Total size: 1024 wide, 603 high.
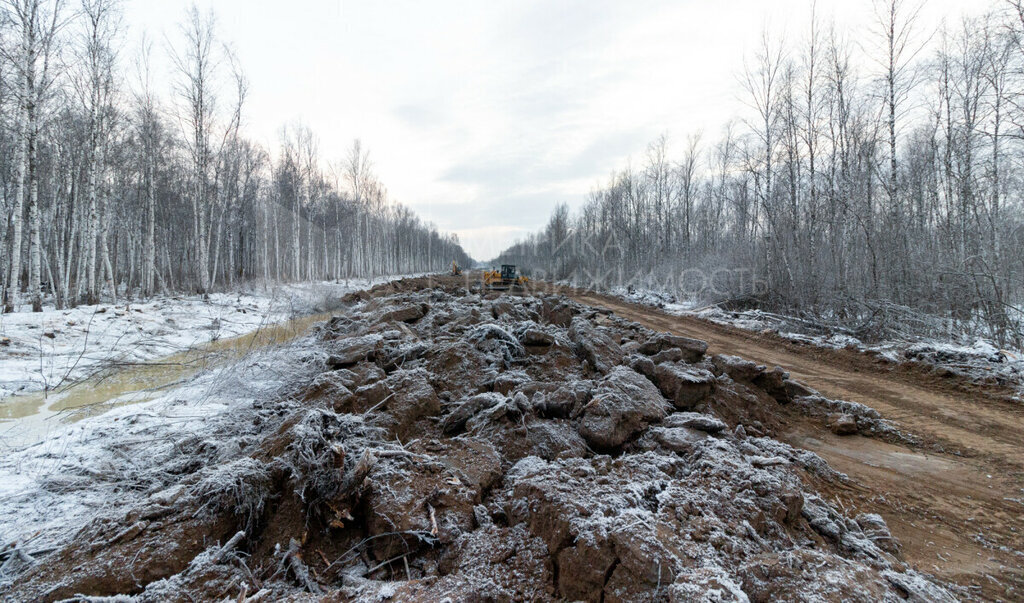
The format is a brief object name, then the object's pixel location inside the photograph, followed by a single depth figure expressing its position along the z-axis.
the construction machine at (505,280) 25.42
